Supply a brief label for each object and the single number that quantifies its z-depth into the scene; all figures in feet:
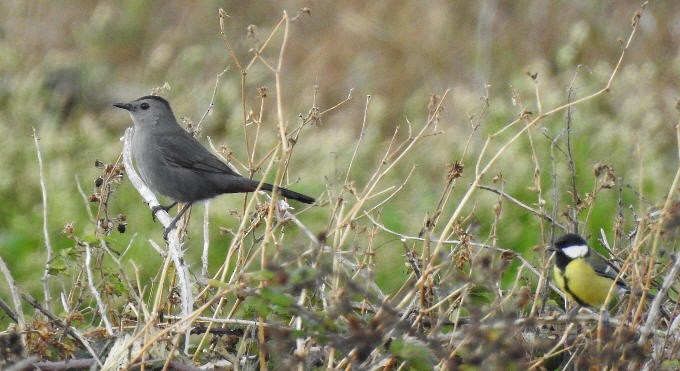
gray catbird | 40.81
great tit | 29.94
